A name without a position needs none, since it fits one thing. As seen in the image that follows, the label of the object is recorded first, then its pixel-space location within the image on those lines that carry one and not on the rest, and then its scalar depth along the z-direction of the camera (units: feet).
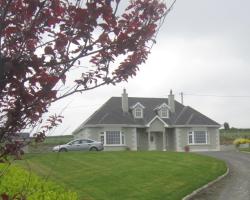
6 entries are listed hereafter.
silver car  120.59
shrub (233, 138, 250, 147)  133.66
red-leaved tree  11.12
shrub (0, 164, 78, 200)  25.98
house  140.33
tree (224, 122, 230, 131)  237.27
